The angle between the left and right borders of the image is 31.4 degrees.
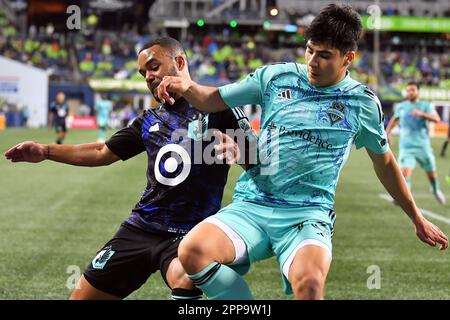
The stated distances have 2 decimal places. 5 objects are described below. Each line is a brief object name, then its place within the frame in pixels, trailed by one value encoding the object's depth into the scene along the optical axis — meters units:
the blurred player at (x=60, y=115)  31.55
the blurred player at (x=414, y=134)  15.52
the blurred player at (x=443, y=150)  31.84
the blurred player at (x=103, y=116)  33.52
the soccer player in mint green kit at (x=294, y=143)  4.13
